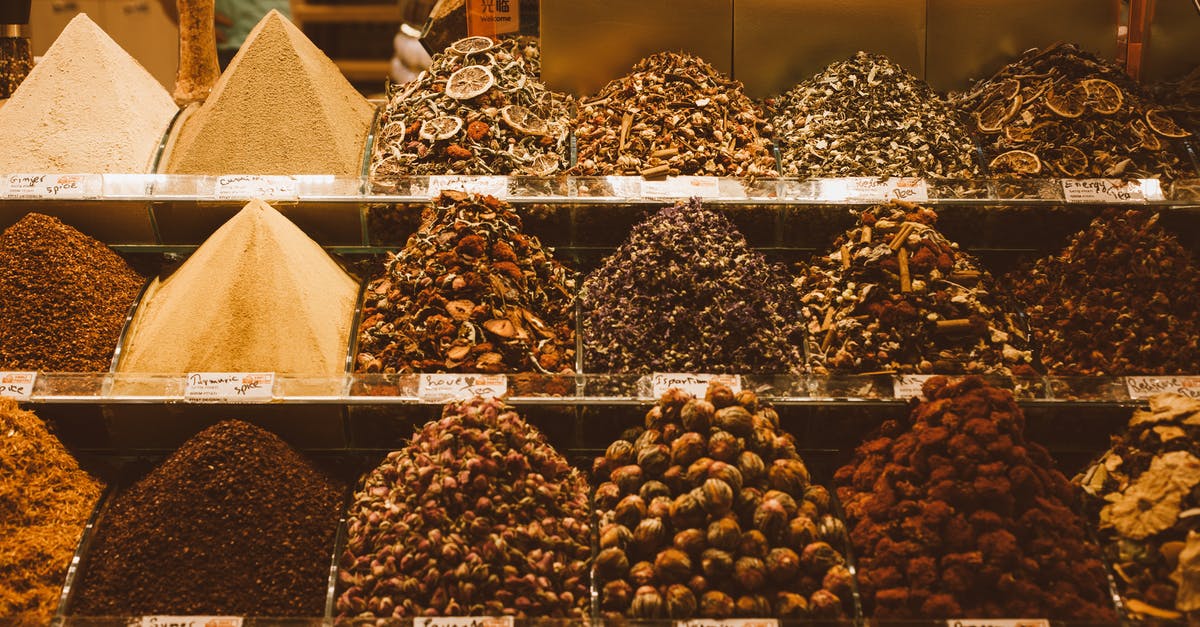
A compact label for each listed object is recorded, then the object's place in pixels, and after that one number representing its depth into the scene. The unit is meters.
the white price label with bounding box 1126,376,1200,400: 1.84
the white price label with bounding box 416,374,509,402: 1.82
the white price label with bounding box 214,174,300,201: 2.20
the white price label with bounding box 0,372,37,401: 1.83
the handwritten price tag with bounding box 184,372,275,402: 1.80
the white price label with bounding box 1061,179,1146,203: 2.15
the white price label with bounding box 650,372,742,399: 1.83
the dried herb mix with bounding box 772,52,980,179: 2.40
